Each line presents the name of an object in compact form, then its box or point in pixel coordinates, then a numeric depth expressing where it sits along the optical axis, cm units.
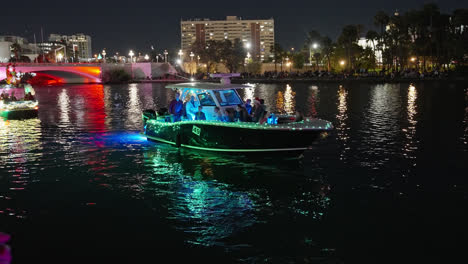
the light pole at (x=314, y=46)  14162
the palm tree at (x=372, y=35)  11619
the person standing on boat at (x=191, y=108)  2122
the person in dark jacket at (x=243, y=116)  1922
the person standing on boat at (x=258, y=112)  1928
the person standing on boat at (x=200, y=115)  2027
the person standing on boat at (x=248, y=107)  2034
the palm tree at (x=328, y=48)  12606
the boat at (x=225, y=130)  1753
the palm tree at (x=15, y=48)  14265
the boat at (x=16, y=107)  3550
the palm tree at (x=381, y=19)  10856
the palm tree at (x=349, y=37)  11188
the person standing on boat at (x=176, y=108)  2177
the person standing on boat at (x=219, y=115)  1972
